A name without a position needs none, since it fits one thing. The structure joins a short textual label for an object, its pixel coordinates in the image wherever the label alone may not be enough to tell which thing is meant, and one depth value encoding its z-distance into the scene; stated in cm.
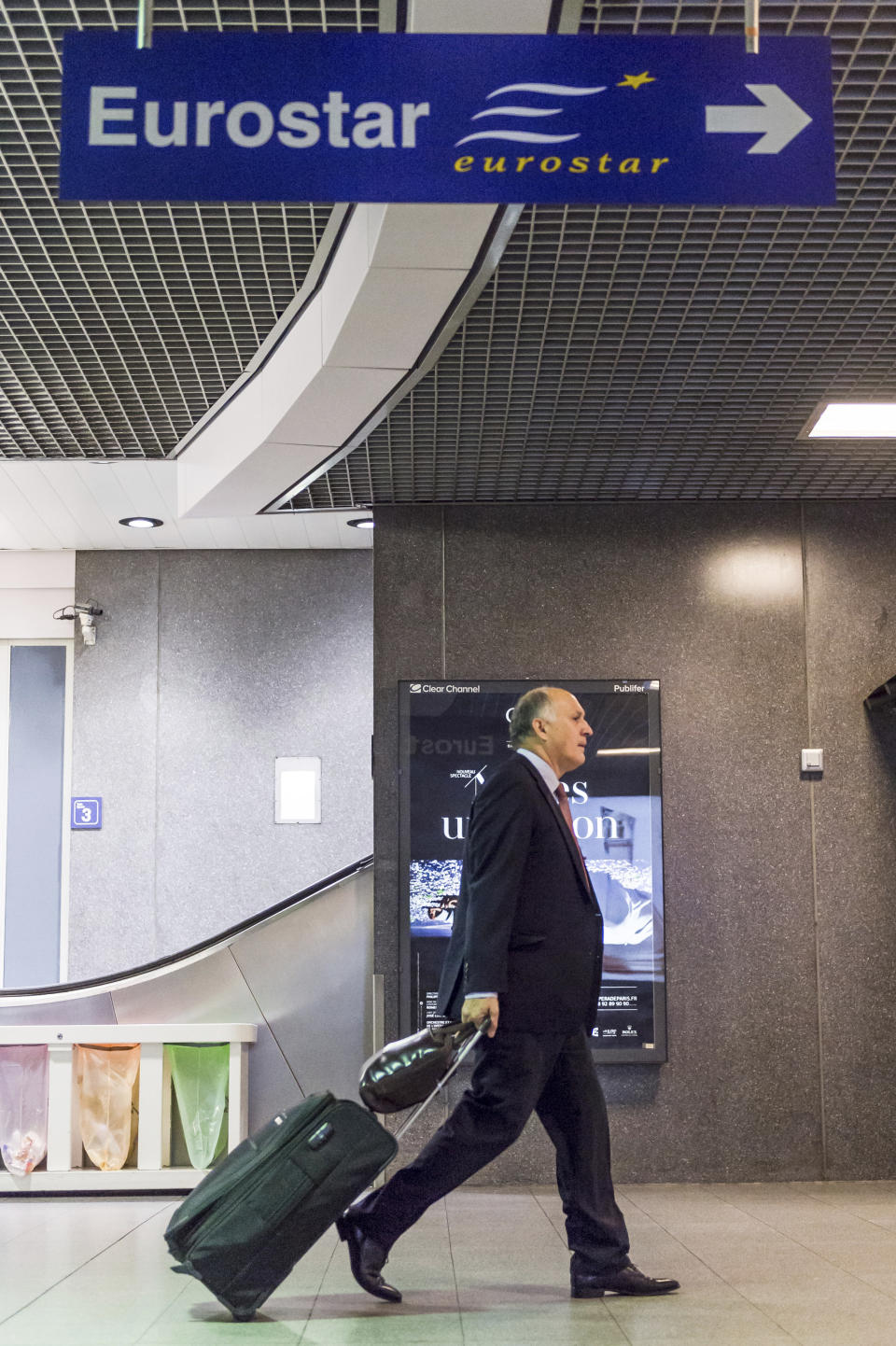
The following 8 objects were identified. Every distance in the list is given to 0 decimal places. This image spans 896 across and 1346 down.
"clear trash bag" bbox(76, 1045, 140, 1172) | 622
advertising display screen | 642
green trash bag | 625
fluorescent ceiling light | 575
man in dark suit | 386
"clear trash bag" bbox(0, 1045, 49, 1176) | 616
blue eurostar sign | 265
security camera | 843
